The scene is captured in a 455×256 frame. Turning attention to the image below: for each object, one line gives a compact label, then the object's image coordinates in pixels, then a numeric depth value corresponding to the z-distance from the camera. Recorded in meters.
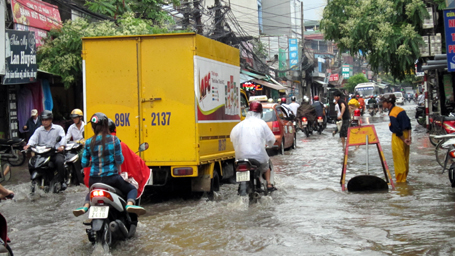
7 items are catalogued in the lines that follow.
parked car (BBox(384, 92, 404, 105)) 62.47
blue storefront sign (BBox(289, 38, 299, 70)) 41.72
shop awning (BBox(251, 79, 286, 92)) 27.72
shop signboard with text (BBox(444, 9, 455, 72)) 12.73
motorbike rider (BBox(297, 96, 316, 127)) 23.62
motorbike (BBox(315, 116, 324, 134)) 24.45
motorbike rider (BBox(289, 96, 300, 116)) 24.17
